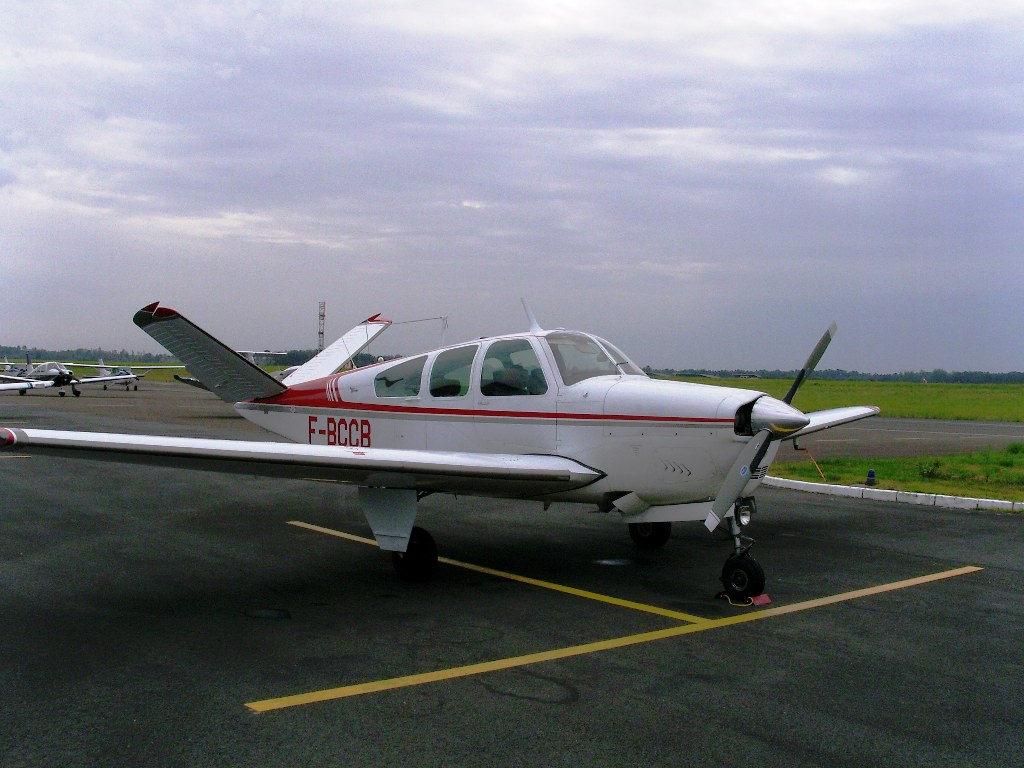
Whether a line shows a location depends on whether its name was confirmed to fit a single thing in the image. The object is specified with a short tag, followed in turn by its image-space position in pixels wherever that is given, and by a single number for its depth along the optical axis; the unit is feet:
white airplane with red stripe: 22.13
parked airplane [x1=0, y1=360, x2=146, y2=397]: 155.32
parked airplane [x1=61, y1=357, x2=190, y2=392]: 186.80
